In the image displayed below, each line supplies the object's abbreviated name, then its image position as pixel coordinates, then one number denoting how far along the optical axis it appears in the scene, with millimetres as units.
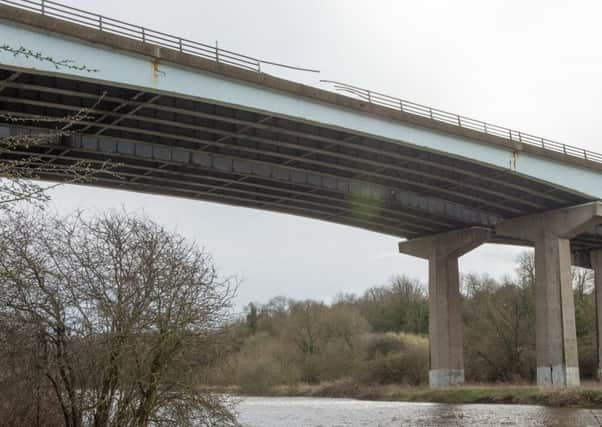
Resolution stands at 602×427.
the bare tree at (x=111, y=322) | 13961
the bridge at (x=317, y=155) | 29203
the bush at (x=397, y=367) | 66938
